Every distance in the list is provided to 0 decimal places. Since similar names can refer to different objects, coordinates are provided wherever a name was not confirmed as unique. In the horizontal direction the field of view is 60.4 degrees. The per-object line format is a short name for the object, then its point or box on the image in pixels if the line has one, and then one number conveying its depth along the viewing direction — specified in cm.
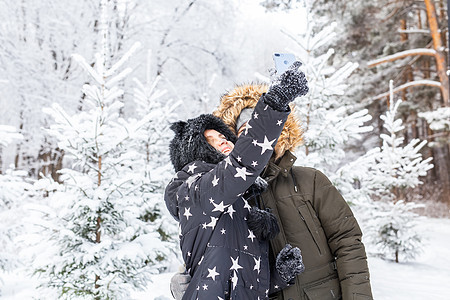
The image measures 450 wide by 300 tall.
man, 171
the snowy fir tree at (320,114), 472
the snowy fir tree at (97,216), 338
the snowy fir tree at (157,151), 566
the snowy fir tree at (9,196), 419
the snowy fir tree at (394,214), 773
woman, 125
